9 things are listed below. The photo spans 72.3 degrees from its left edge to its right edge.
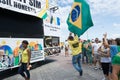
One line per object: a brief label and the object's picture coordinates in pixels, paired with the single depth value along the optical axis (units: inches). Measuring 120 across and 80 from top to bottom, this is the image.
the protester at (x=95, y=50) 164.8
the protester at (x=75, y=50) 132.6
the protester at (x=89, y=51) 189.9
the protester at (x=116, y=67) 46.9
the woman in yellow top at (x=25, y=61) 102.7
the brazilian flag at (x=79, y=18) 138.9
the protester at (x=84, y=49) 196.9
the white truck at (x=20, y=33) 125.6
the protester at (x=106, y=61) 104.4
